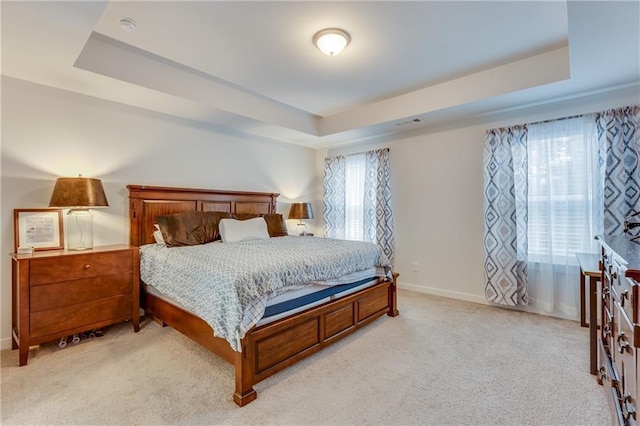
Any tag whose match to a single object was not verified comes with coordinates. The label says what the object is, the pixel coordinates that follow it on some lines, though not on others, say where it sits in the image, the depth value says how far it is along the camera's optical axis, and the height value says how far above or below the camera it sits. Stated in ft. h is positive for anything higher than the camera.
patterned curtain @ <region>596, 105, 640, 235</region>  9.20 +1.42
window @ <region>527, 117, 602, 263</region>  10.12 +0.71
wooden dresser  3.37 -1.69
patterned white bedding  6.33 -1.48
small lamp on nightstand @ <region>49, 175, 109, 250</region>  8.63 +0.39
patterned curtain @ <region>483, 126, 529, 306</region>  11.28 -0.14
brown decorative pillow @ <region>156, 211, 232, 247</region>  10.34 -0.49
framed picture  8.74 -0.39
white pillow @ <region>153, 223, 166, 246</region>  10.61 -0.78
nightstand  7.64 -2.16
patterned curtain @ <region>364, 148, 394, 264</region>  14.94 +0.59
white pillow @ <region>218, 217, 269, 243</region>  11.40 -0.63
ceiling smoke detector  7.47 +4.85
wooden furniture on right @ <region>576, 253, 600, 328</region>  6.26 -1.30
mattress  7.06 -2.30
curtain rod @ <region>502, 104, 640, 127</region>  9.29 +3.27
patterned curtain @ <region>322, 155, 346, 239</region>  17.10 +0.94
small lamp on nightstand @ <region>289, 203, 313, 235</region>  16.28 +0.12
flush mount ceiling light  7.98 +4.72
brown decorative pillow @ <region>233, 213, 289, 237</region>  13.12 -0.39
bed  6.44 -2.88
